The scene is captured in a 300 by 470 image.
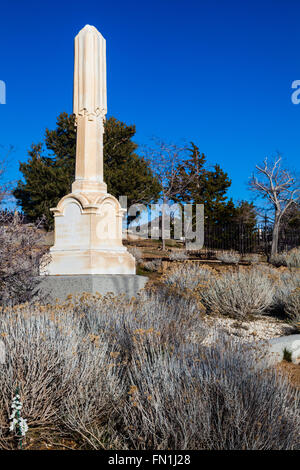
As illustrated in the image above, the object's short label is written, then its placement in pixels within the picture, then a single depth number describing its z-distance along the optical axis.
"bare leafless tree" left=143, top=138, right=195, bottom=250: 28.06
